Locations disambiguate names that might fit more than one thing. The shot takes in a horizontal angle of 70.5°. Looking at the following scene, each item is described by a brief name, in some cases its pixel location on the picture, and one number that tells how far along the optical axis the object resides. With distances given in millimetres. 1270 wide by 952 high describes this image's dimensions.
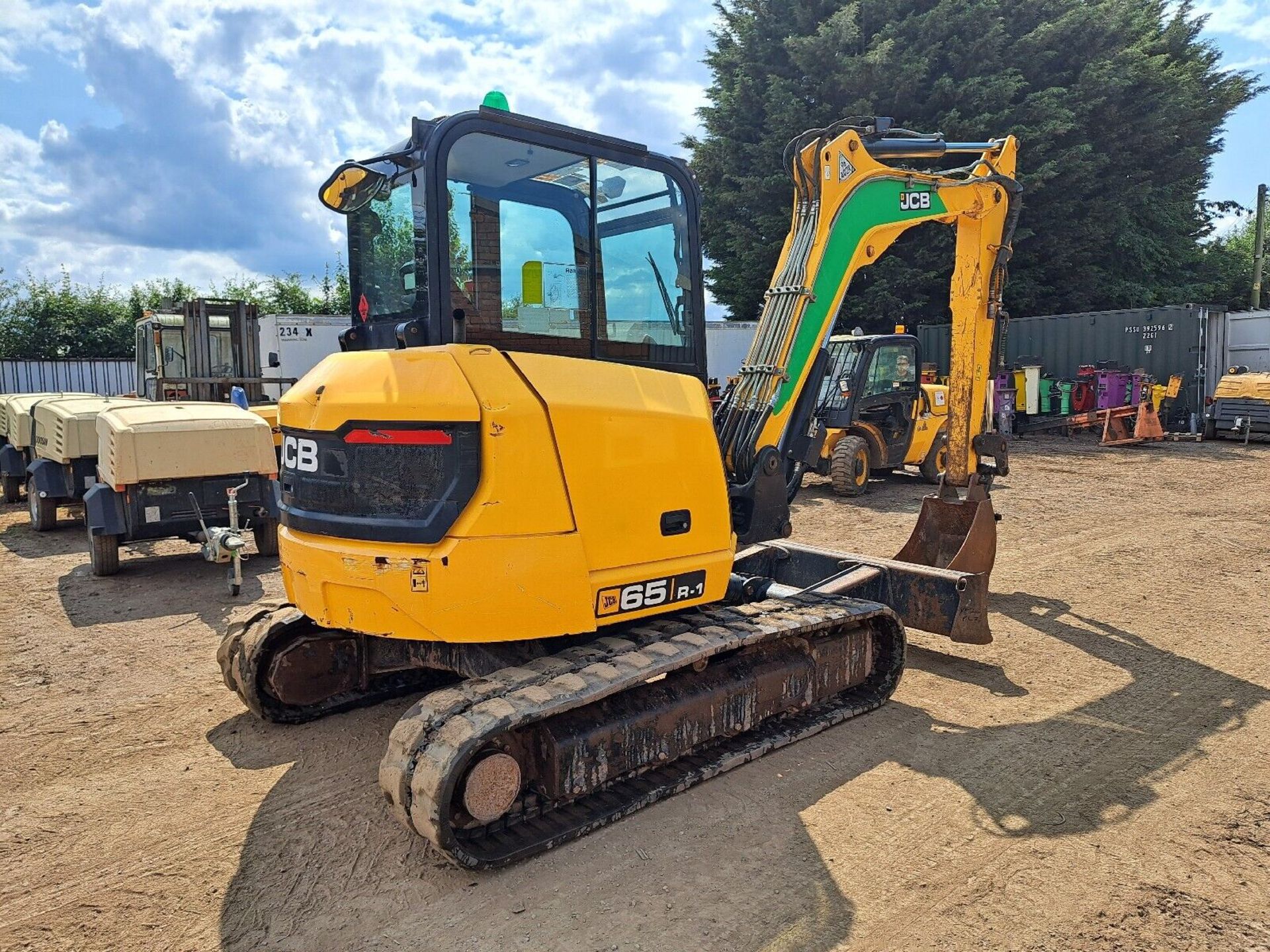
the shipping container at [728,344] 23547
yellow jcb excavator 3369
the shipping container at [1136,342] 21078
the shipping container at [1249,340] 20859
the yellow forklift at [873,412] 12578
